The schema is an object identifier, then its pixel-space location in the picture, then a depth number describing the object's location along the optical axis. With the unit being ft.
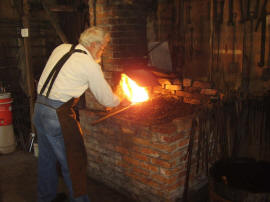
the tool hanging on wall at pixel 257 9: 11.33
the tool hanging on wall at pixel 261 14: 11.07
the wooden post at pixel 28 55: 16.70
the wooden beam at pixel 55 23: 16.37
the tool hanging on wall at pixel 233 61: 12.25
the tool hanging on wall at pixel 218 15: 12.59
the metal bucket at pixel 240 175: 9.43
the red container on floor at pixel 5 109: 18.38
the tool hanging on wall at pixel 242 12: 11.75
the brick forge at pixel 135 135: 10.87
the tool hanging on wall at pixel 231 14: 12.14
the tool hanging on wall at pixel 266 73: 11.55
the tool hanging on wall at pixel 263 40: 11.24
